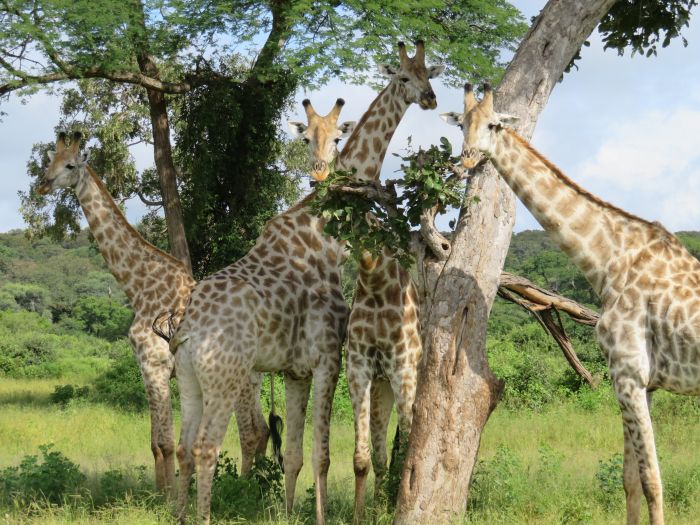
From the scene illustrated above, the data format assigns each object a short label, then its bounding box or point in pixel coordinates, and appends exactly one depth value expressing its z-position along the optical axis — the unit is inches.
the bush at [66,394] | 1462.8
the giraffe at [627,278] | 529.7
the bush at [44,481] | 709.9
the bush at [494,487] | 677.9
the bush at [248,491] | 653.9
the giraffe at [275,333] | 596.7
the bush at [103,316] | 3289.9
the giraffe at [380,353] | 617.0
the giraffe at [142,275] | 754.2
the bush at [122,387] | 1396.4
